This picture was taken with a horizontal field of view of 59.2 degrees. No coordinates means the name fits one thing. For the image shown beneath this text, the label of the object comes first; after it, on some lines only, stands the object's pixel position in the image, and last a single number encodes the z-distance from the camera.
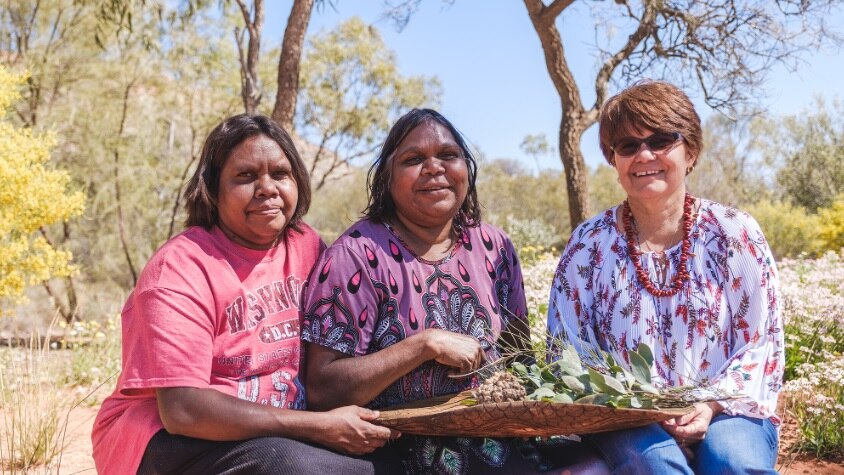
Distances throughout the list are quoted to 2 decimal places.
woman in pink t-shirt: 2.32
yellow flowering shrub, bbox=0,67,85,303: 6.62
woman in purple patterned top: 2.56
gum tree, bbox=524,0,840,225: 9.18
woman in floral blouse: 2.54
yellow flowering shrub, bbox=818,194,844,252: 12.14
